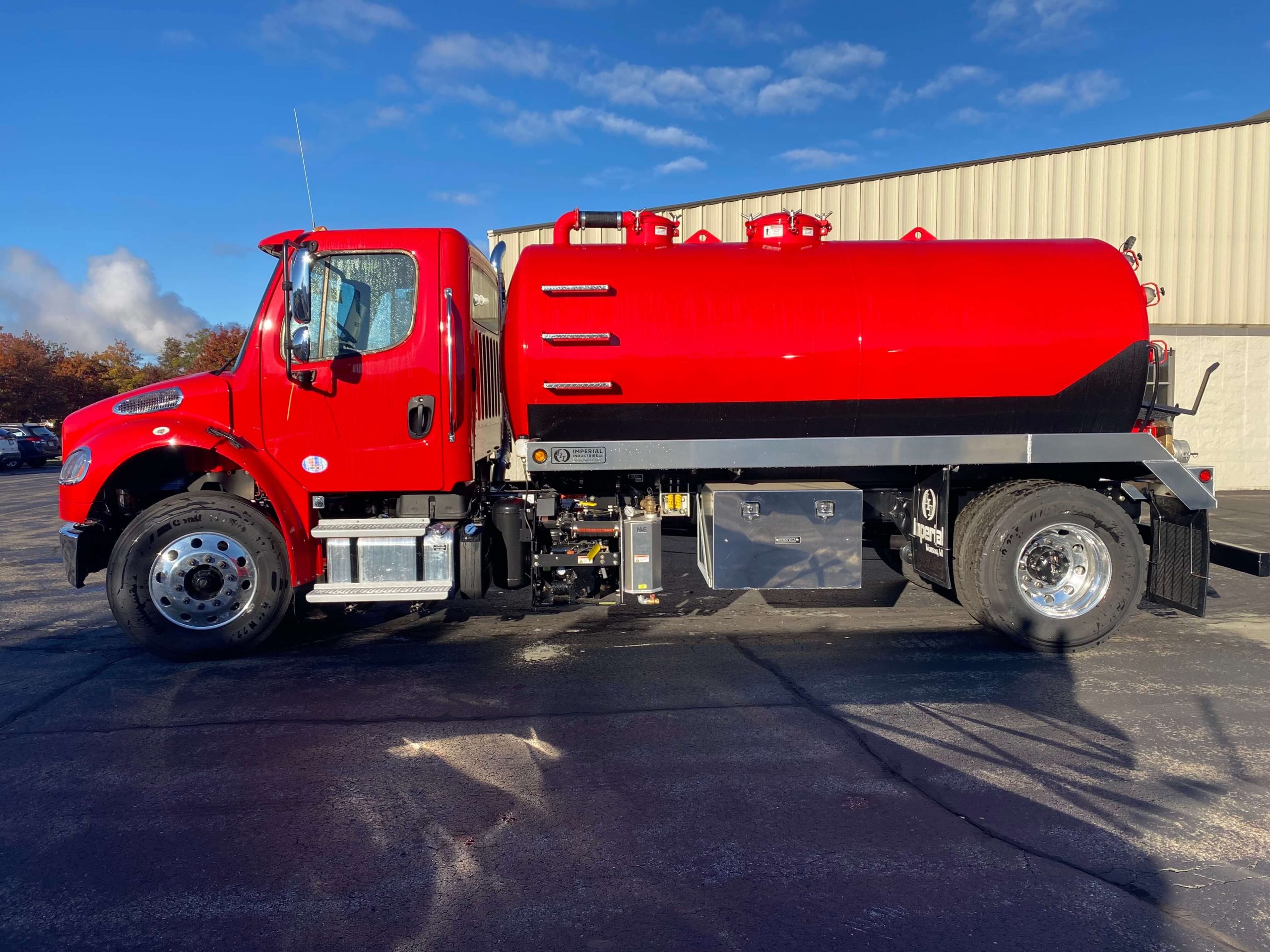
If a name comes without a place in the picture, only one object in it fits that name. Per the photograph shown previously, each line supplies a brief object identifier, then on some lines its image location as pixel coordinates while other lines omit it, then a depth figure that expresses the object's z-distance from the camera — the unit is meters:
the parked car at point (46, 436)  31.12
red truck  5.68
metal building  14.04
